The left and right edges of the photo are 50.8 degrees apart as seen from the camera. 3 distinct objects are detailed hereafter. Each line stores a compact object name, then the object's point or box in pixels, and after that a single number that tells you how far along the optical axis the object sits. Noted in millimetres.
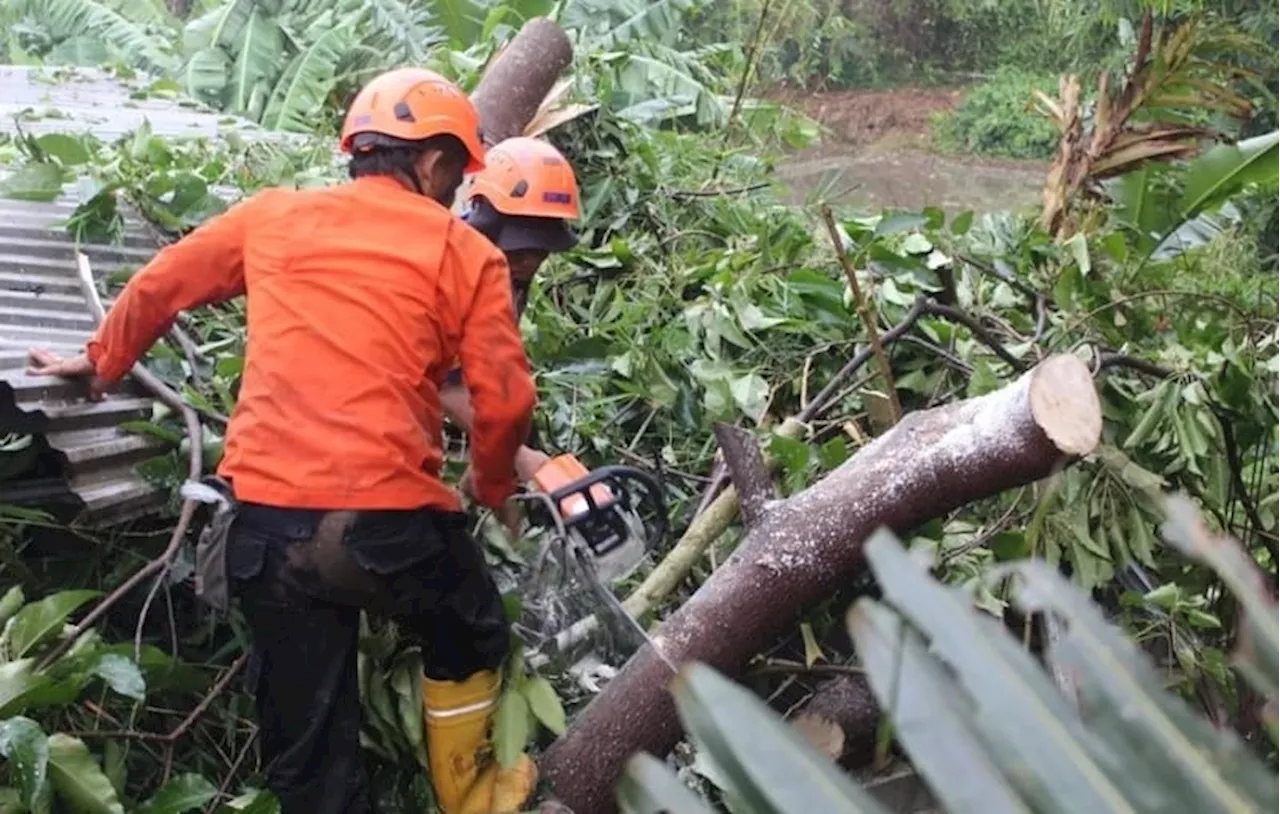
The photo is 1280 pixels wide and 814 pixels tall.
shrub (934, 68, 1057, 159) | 20938
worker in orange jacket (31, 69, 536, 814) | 2650
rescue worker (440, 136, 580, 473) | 3422
